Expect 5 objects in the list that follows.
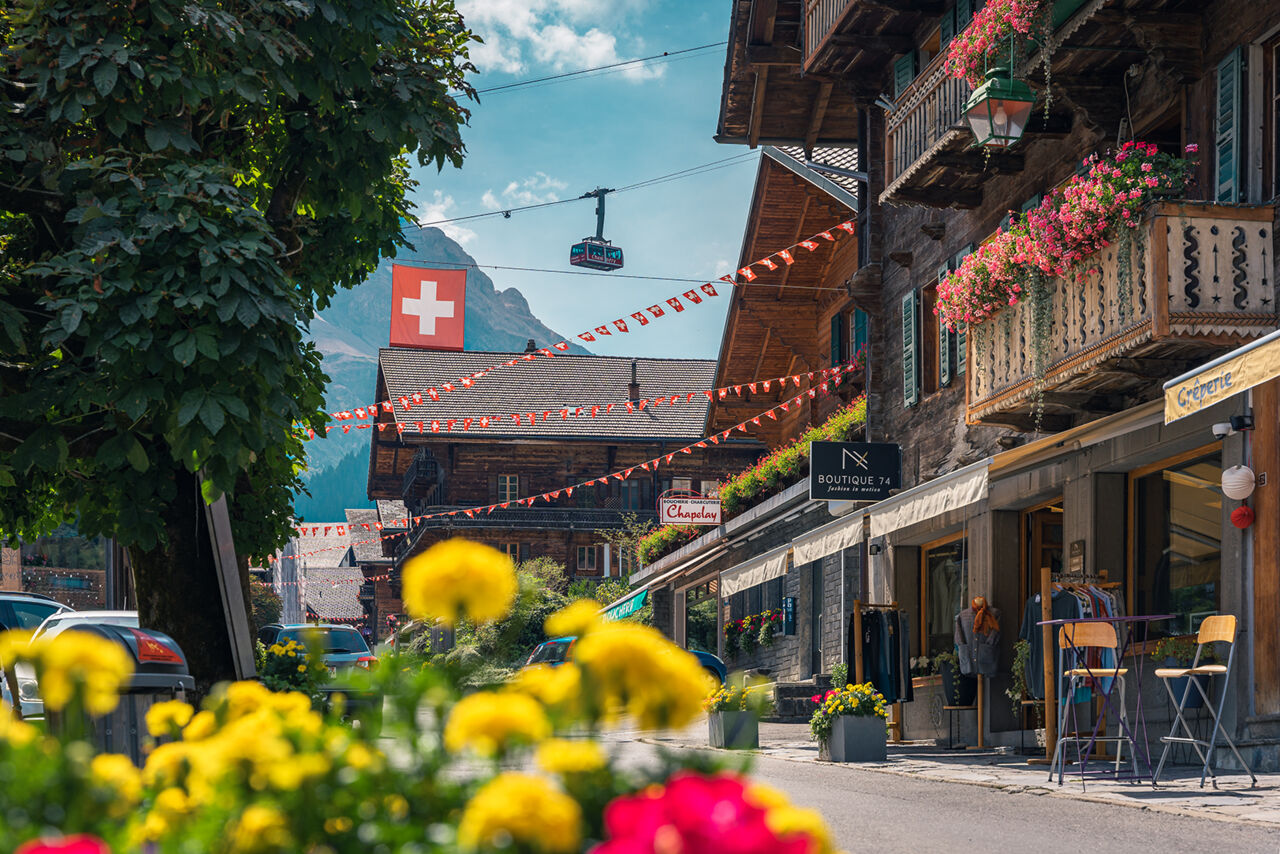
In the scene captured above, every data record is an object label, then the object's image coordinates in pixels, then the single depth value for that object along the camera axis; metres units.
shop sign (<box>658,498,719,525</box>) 31.72
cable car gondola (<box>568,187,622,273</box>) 58.91
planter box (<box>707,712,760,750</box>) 16.25
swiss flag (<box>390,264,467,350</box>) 25.92
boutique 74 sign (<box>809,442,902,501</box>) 20.09
